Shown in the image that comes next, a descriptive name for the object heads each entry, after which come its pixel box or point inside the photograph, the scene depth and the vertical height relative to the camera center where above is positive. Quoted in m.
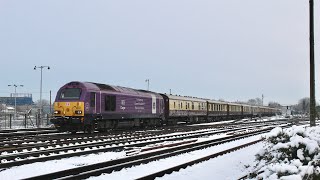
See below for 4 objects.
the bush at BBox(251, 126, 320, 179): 7.13 -1.10
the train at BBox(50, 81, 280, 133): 24.11 -0.26
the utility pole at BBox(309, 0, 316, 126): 16.02 +1.11
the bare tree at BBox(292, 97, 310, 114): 108.36 -1.21
